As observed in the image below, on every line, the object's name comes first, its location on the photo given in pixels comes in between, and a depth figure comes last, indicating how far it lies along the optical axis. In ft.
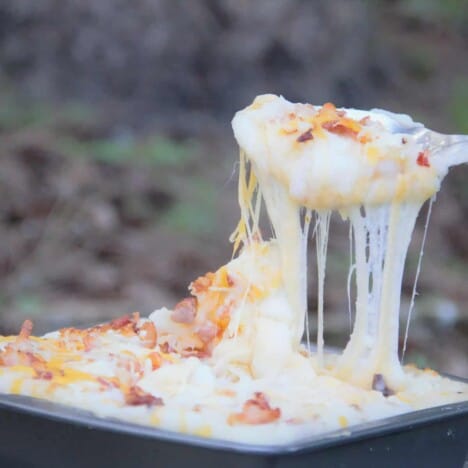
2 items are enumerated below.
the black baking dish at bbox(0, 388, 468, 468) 2.18
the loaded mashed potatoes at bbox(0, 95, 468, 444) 2.38
